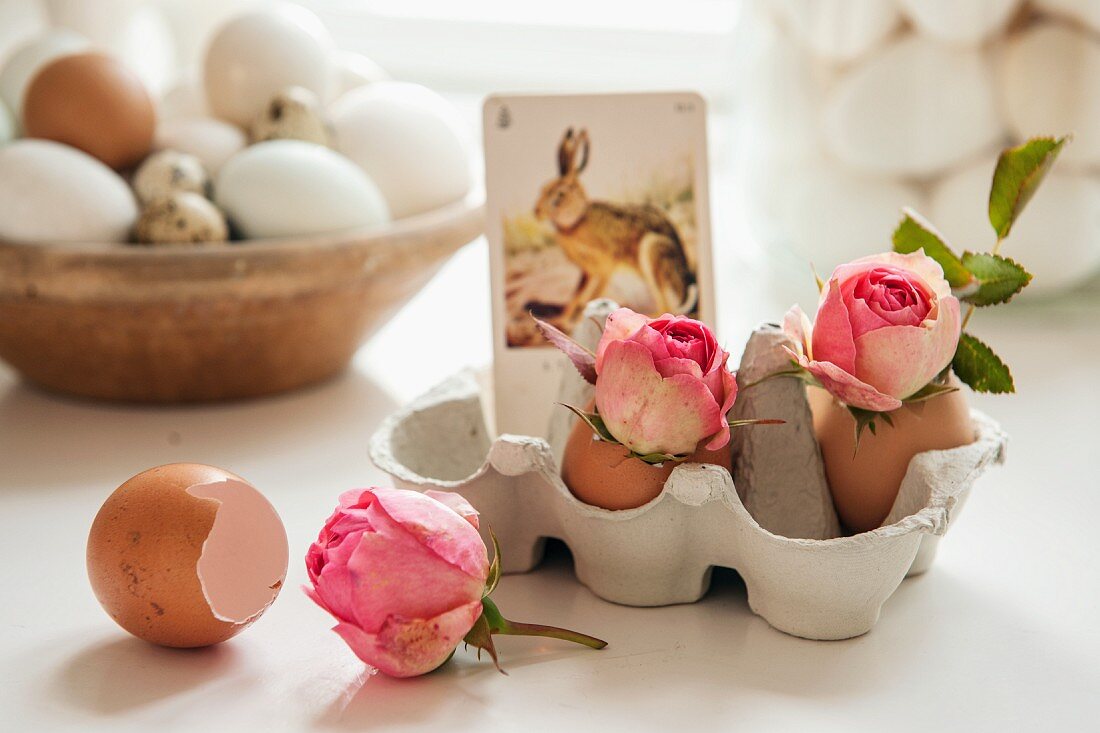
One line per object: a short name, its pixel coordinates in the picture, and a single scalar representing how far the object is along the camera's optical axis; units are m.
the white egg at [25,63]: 0.82
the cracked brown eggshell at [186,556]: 0.42
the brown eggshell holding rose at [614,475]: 0.46
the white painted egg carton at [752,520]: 0.44
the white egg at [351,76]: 0.93
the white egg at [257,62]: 0.81
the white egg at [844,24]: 0.79
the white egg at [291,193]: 0.69
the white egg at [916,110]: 0.79
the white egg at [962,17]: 0.76
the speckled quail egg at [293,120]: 0.76
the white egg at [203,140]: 0.76
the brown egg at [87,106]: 0.73
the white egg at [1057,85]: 0.78
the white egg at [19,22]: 1.08
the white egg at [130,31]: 1.09
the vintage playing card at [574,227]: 0.62
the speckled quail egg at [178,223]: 0.68
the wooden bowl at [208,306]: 0.65
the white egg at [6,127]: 0.77
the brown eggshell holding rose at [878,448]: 0.49
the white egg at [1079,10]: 0.77
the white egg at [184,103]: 0.88
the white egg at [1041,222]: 0.80
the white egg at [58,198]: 0.66
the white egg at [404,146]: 0.77
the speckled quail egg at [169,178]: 0.72
